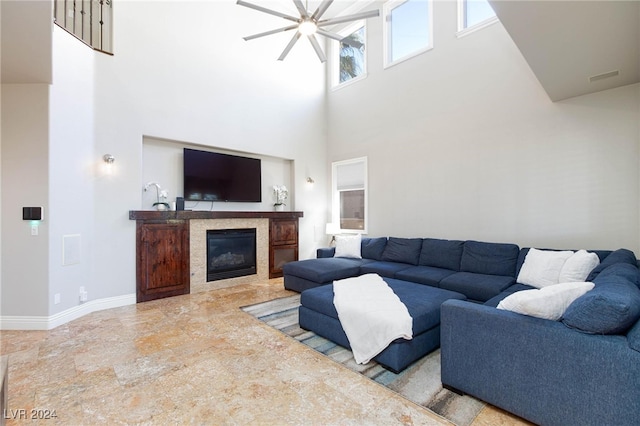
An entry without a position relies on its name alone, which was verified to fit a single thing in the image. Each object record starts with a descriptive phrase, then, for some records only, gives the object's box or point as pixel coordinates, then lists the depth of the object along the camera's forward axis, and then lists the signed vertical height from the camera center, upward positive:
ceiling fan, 3.36 +2.40
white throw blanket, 2.31 -0.88
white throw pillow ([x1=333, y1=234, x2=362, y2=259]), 5.33 -0.59
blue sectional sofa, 1.43 -0.82
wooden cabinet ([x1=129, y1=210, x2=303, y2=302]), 4.21 -0.54
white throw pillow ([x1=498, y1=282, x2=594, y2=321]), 1.70 -0.52
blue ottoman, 2.35 -1.00
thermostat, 3.23 +0.03
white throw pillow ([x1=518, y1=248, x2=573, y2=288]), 3.10 -0.60
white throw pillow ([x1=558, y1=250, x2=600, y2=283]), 2.85 -0.54
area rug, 1.89 -1.27
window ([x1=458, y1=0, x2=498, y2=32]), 4.34 +3.09
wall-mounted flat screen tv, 4.86 +0.68
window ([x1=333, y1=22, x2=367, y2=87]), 6.23 +3.54
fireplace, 4.96 -0.69
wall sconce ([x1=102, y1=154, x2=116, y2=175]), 3.93 +0.73
